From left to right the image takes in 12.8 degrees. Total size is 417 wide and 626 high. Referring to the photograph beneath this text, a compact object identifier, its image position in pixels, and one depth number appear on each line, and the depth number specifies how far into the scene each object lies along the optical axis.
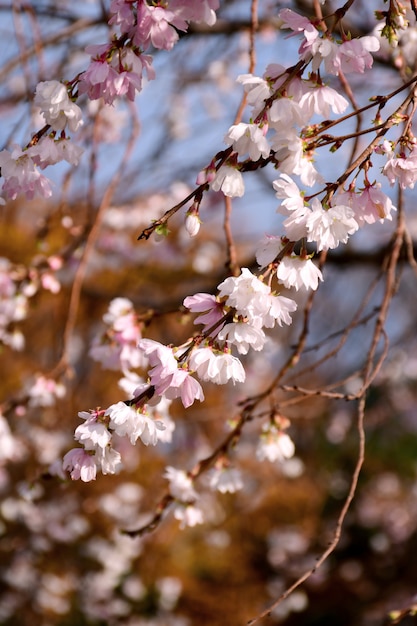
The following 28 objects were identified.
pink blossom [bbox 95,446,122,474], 1.07
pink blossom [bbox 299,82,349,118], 1.06
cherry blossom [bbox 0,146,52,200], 1.10
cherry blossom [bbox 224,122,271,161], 1.05
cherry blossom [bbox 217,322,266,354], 1.04
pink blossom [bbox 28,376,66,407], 1.39
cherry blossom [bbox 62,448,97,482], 1.08
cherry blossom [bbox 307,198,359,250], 1.04
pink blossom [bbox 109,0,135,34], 1.05
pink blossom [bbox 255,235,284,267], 1.05
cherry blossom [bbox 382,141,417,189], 1.06
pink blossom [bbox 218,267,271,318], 1.03
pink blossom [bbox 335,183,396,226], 1.07
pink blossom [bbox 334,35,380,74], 1.06
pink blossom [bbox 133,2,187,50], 1.05
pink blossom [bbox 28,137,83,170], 1.09
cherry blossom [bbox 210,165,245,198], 1.06
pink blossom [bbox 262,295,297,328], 1.04
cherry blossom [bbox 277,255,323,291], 1.05
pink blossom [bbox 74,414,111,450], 1.06
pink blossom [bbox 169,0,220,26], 1.05
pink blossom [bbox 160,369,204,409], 1.04
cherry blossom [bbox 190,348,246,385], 1.04
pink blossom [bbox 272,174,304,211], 1.04
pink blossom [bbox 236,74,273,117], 1.06
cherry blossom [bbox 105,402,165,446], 1.05
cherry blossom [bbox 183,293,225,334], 1.06
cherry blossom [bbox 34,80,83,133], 1.07
